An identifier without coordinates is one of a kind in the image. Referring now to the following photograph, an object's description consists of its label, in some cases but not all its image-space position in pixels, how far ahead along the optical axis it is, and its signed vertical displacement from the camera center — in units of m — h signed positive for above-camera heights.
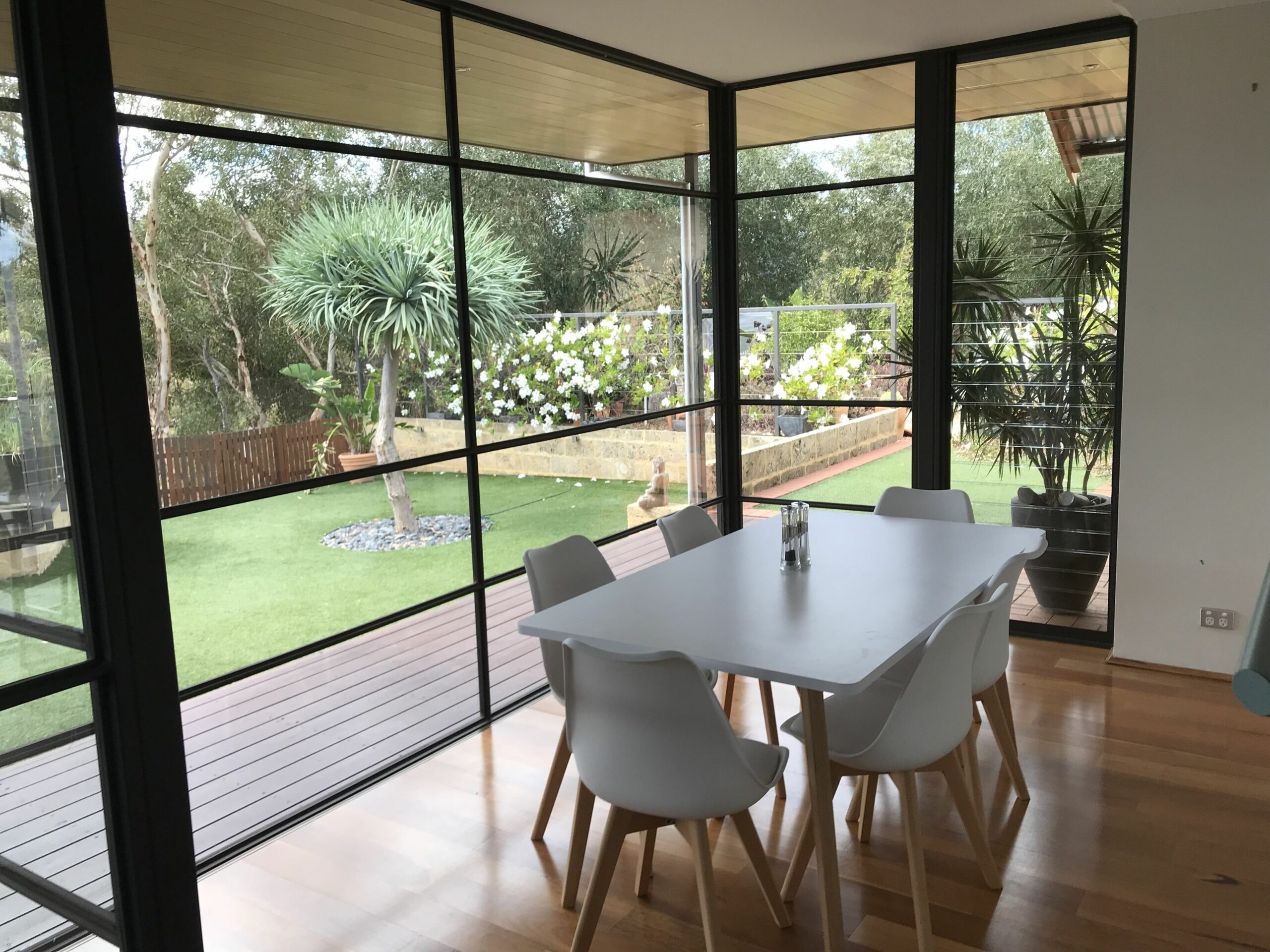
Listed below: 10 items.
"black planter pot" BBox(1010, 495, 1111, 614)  4.98 -1.12
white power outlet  4.49 -1.31
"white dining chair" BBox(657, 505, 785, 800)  3.74 -0.77
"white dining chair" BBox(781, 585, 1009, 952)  2.50 -1.04
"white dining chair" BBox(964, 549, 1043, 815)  2.98 -1.08
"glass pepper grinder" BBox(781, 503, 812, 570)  3.41 -0.69
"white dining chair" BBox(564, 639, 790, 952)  2.30 -0.97
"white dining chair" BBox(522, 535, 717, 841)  3.21 -0.80
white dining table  2.50 -0.78
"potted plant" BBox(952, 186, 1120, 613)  4.84 -0.24
